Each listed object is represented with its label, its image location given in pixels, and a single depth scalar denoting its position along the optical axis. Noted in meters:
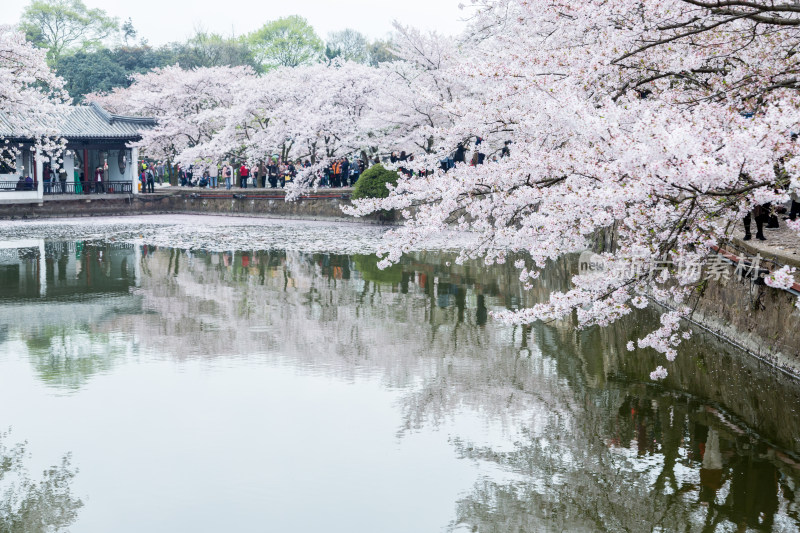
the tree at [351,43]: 81.19
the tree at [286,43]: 80.00
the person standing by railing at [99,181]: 46.56
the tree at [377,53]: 74.85
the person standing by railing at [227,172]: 47.06
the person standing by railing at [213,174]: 47.81
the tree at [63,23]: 80.24
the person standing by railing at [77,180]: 46.12
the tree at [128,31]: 88.19
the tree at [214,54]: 69.94
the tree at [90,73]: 65.38
